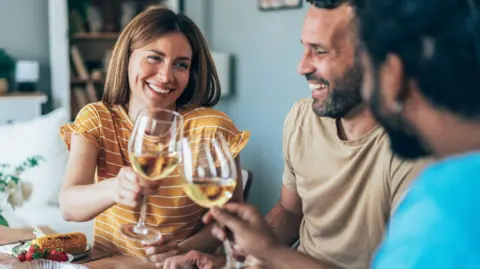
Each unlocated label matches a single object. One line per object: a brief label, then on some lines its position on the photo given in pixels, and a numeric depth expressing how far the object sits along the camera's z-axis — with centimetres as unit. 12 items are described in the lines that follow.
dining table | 123
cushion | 273
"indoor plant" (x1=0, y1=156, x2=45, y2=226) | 154
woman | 152
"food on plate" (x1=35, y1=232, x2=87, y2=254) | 126
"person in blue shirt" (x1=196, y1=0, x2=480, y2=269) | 53
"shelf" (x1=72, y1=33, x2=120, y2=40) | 381
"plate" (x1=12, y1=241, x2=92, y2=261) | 126
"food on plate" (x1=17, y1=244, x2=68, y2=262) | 119
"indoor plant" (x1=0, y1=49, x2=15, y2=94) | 353
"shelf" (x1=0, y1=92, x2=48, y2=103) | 350
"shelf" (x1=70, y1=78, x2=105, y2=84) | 385
